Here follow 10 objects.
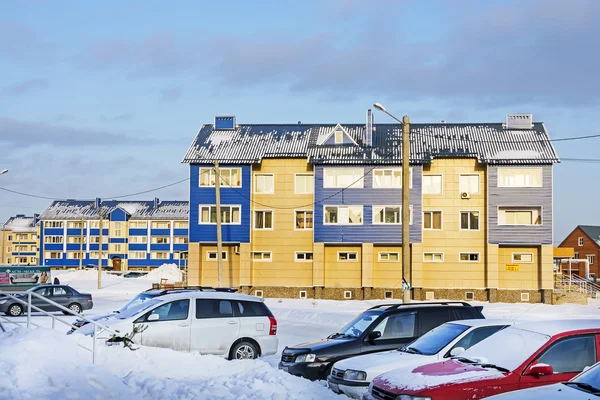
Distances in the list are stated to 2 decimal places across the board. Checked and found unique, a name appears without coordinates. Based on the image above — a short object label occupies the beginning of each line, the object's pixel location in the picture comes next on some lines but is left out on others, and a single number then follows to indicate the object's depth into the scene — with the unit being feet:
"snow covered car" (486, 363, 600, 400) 22.36
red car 28.30
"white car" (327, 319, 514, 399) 36.42
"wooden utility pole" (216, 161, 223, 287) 143.74
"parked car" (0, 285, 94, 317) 103.40
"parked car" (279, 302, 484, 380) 44.39
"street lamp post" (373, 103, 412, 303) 77.10
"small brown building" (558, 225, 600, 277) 303.48
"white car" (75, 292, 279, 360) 51.67
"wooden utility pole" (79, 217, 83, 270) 365.20
